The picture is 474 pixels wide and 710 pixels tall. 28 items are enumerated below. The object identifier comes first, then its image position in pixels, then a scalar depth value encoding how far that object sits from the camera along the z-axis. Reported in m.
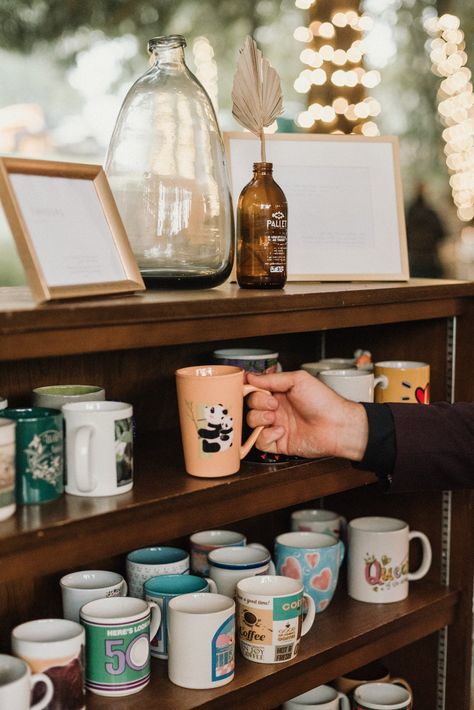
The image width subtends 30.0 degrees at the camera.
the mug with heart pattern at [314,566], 1.48
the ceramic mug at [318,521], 1.65
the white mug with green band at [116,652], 1.18
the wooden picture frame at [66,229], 0.99
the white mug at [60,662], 1.08
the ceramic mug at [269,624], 1.29
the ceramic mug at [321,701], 1.54
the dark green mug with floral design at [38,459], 1.02
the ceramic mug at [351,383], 1.43
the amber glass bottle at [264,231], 1.33
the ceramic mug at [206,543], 1.48
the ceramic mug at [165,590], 1.29
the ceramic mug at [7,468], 0.97
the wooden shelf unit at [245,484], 0.99
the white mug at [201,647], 1.21
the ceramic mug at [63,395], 1.19
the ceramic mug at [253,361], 1.35
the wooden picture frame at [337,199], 1.51
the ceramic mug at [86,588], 1.27
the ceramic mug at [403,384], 1.53
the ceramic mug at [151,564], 1.37
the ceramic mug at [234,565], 1.40
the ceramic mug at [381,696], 1.57
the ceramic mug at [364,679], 1.65
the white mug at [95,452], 1.07
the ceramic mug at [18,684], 0.99
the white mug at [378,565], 1.56
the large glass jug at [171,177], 1.26
